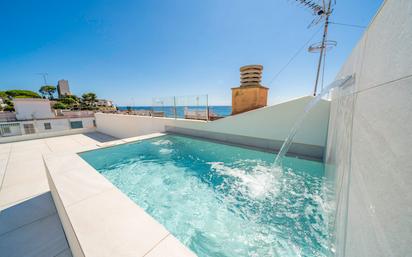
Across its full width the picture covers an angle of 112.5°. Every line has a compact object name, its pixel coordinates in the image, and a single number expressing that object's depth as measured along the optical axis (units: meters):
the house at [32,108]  16.83
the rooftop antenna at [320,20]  5.73
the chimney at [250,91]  5.67
